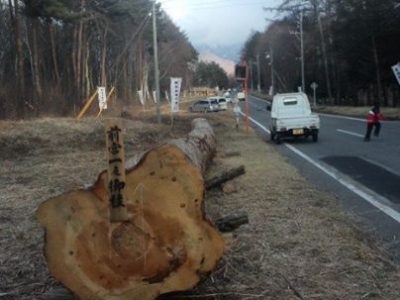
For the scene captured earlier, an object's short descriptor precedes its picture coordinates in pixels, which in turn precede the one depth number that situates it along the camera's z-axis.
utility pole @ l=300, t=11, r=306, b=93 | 71.95
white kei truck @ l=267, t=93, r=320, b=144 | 23.97
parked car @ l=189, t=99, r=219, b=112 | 62.35
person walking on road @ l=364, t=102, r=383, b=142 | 22.88
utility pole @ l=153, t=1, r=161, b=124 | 32.21
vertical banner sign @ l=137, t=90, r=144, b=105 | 59.10
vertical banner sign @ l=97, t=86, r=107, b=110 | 32.50
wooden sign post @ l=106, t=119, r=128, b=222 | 4.94
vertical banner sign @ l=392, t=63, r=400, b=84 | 34.62
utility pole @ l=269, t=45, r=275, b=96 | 109.94
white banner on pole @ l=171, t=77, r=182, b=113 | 29.94
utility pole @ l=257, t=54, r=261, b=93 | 139.07
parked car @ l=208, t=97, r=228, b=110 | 66.06
